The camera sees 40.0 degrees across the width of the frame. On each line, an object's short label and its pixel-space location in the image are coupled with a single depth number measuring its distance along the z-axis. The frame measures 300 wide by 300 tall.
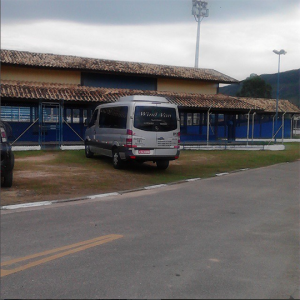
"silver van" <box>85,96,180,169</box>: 13.91
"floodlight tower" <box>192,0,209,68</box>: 59.59
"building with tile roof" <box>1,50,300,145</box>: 24.72
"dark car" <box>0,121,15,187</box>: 9.82
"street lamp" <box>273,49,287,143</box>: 29.78
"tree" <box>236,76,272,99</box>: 75.69
